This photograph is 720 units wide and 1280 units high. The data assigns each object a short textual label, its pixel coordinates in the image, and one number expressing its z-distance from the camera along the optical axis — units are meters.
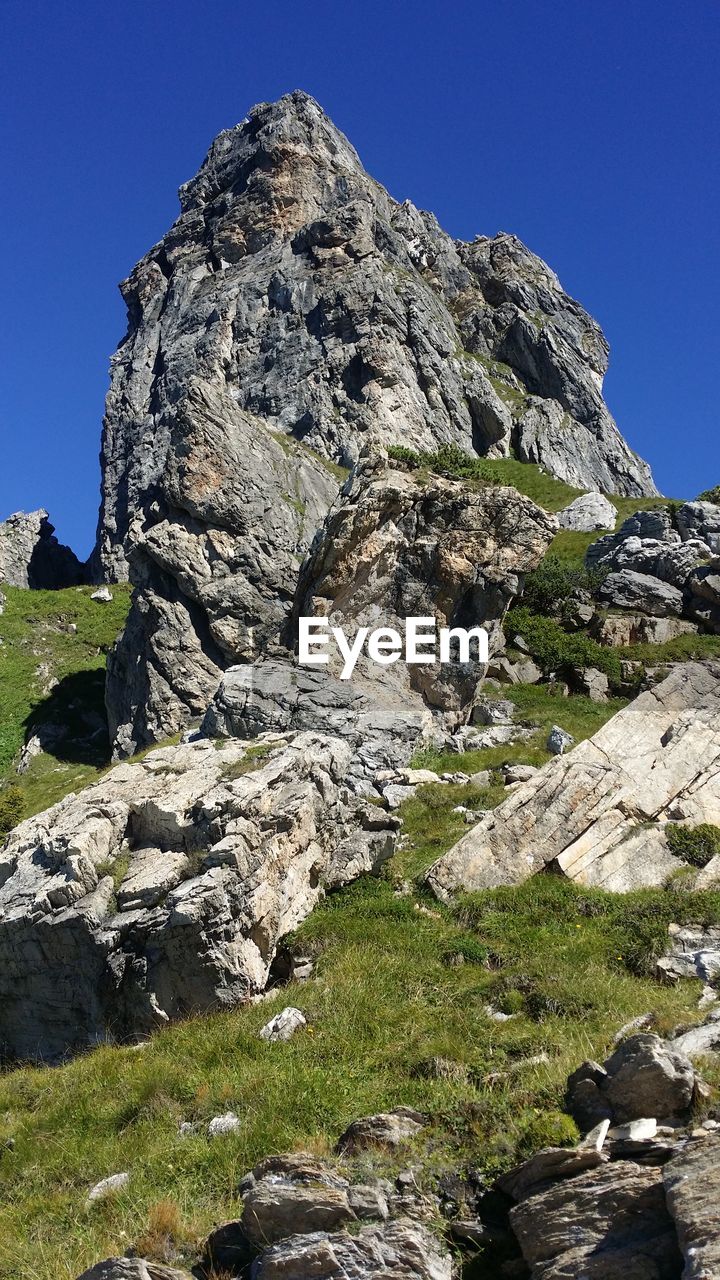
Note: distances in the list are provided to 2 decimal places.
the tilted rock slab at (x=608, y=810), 12.37
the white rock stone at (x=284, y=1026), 8.60
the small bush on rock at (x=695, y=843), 12.28
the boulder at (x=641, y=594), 29.03
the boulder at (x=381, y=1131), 5.79
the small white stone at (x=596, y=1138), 5.00
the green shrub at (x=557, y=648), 25.44
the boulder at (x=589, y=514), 45.94
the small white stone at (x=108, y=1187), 6.36
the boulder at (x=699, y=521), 34.84
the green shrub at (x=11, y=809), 24.02
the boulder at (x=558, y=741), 18.95
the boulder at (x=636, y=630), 27.45
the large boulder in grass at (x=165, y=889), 10.02
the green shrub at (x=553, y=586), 29.69
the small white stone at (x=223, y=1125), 6.90
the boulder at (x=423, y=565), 22.78
